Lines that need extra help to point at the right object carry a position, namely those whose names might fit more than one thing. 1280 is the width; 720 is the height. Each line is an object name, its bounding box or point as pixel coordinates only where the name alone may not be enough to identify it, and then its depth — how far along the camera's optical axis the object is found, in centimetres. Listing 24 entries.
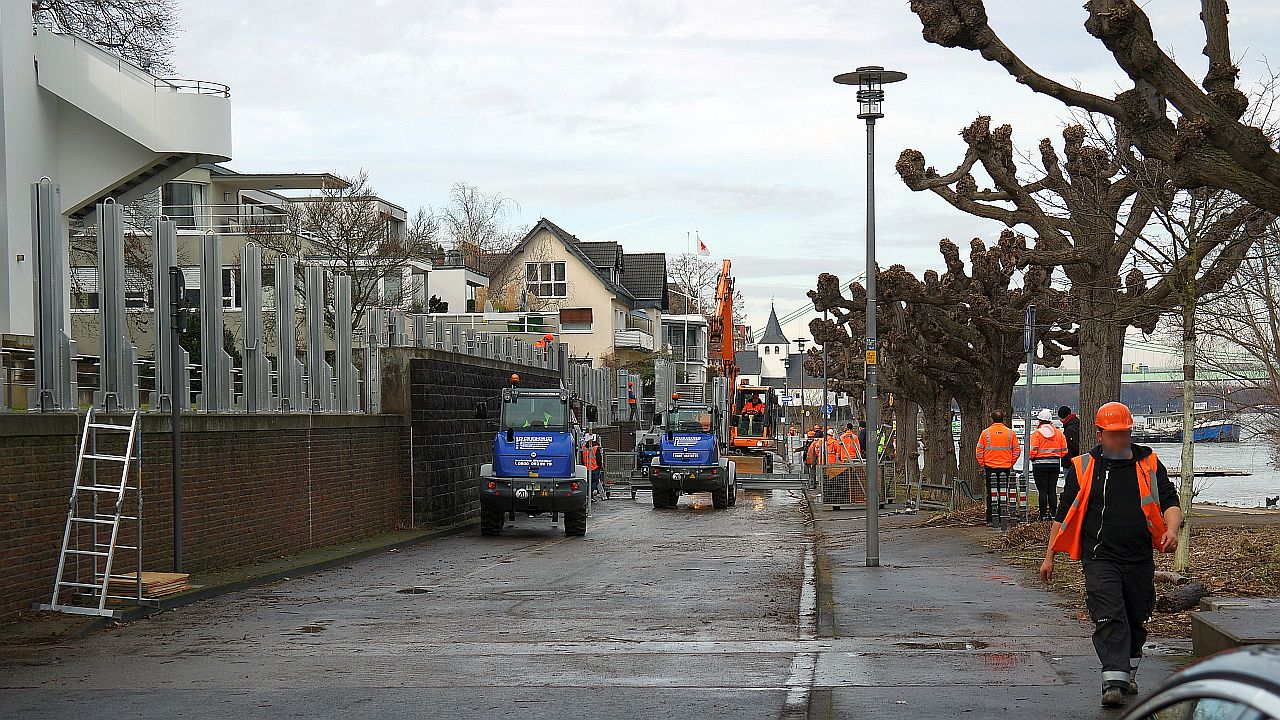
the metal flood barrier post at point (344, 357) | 2477
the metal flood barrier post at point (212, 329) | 1866
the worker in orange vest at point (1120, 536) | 824
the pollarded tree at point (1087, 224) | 1892
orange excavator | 5178
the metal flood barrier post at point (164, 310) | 1708
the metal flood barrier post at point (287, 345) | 2162
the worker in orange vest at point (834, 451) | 4047
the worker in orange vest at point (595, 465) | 3424
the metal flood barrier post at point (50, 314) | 1483
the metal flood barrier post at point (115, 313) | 1627
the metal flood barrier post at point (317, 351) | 2316
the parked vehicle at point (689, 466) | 3628
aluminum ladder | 1337
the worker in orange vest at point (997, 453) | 2294
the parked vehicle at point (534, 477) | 2602
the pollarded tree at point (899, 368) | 3594
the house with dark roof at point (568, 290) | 8188
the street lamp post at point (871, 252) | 1689
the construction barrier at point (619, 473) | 4559
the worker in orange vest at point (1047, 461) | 2205
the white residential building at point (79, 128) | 2333
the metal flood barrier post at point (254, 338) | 2041
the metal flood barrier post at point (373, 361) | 2620
